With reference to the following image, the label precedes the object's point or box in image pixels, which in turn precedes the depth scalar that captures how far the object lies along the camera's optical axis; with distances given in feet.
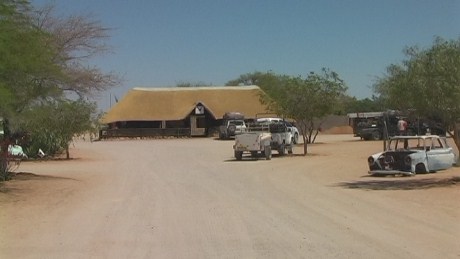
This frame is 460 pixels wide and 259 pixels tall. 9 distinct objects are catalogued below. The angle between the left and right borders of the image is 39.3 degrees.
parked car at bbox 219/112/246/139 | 203.51
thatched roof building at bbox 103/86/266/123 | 240.53
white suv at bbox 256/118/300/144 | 158.12
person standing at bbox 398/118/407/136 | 133.69
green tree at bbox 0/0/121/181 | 55.62
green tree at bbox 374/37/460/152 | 54.70
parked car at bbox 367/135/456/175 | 69.05
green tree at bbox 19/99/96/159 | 114.01
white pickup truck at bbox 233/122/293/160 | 105.09
